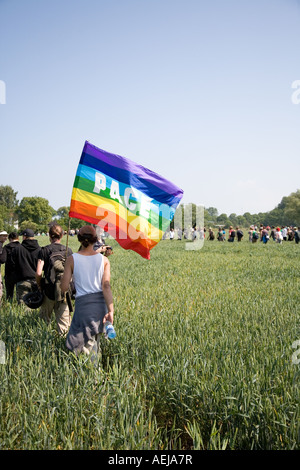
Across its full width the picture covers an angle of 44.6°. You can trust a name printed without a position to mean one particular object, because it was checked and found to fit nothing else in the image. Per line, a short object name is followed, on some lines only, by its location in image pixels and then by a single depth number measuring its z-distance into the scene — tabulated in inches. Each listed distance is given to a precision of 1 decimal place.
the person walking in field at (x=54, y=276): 203.8
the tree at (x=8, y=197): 5408.5
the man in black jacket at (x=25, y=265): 273.4
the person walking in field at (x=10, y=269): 278.2
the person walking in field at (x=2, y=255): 287.1
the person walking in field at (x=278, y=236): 1294.3
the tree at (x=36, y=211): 4515.3
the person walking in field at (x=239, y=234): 1393.2
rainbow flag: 200.8
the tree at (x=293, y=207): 3385.8
